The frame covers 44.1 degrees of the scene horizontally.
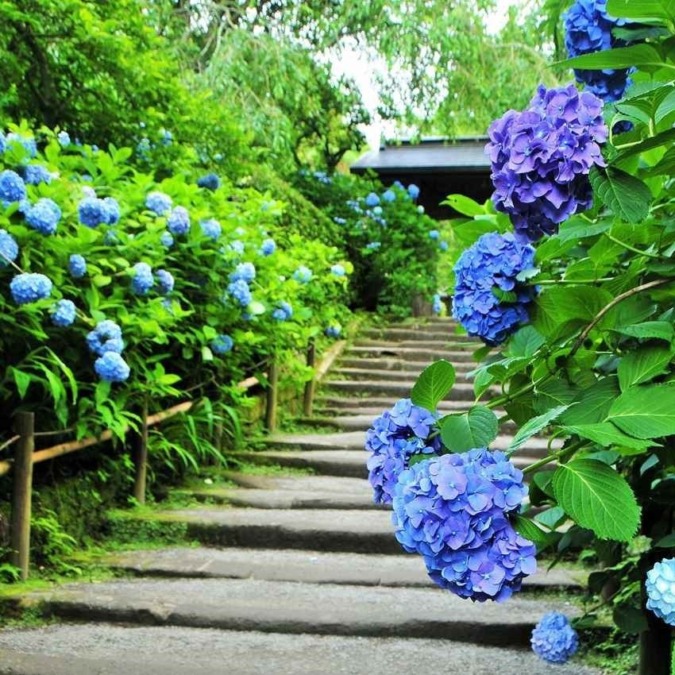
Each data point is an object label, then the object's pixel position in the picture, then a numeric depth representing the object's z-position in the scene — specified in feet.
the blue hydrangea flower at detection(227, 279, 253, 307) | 13.24
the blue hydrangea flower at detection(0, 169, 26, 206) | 9.10
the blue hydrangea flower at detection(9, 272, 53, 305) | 8.72
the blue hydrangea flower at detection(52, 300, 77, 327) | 9.29
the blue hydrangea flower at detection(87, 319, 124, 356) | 9.87
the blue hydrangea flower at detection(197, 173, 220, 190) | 15.88
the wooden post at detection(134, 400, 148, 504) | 12.05
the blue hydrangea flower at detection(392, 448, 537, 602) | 2.79
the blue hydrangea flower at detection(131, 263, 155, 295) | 10.55
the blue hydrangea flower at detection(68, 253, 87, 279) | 9.76
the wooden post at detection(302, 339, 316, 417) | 20.71
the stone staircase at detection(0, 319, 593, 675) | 8.32
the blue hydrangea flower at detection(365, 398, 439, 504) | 3.39
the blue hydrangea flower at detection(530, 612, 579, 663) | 5.83
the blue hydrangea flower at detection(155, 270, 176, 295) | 11.32
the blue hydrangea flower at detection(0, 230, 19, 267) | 8.82
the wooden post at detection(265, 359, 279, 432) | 17.82
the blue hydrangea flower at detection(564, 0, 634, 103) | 3.89
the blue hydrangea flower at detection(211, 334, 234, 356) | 13.20
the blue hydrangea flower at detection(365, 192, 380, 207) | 32.17
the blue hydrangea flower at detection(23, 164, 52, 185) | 10.11
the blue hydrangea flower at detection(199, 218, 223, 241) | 12.77
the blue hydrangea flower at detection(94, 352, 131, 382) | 9.78
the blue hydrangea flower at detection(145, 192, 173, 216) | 12.00
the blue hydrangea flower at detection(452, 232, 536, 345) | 3.41
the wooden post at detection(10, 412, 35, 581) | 9.28
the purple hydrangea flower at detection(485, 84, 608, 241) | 3.00
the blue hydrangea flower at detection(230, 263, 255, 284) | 13.26
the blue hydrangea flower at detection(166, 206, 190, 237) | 12.10
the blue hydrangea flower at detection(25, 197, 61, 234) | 9.14
